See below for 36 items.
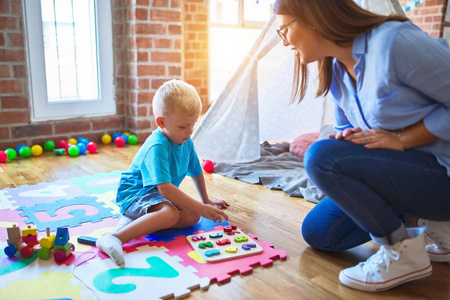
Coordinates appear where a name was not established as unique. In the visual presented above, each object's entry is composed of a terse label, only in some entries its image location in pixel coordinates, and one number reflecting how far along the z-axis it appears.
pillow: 2.48
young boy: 1.36
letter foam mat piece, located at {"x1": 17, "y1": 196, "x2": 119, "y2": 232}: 1.52
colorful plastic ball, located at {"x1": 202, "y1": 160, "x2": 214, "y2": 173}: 2.23
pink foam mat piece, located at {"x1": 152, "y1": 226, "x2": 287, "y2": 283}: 1.18
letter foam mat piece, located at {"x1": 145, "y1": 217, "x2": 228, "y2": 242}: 1.40
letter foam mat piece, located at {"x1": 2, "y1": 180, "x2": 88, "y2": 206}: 1.75
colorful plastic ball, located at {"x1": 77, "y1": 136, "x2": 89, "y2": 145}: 2.73
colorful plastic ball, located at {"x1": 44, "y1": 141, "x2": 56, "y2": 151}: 2.64
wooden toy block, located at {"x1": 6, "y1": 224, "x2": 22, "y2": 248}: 1.24
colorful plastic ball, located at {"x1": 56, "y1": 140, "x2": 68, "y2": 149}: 2.66
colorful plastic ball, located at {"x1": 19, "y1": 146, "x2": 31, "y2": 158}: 2.48
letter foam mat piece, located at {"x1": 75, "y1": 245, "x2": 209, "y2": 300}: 1.08
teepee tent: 2.20
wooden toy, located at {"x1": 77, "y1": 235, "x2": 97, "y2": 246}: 1.35
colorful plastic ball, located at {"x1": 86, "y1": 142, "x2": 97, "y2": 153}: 2.62
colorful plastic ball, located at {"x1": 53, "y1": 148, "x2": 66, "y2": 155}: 2.56
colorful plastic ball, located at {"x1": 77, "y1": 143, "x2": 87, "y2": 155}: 2.59
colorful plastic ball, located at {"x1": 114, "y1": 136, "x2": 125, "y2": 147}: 2.80
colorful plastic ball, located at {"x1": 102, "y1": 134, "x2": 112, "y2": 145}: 2.89
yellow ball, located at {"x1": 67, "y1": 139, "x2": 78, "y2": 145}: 2.70
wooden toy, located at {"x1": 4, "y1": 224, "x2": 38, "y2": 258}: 1.24
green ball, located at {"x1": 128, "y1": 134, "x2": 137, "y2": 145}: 2.90
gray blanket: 1.87
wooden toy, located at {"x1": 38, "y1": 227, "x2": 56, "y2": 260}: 1.23
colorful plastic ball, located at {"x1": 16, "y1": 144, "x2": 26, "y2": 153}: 2.53
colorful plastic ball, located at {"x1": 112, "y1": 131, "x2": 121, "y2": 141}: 2.93
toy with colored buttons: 1.27
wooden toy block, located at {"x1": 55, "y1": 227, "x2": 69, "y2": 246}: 1.25
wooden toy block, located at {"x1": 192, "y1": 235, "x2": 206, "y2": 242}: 1.36
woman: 1.03
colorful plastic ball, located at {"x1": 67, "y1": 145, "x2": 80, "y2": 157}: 2.53
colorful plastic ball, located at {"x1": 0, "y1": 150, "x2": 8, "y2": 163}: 2.37
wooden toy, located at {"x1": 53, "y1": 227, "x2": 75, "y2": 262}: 1.22
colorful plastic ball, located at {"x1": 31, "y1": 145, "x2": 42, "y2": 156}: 2.53
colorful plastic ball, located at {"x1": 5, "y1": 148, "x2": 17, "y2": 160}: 2.41
